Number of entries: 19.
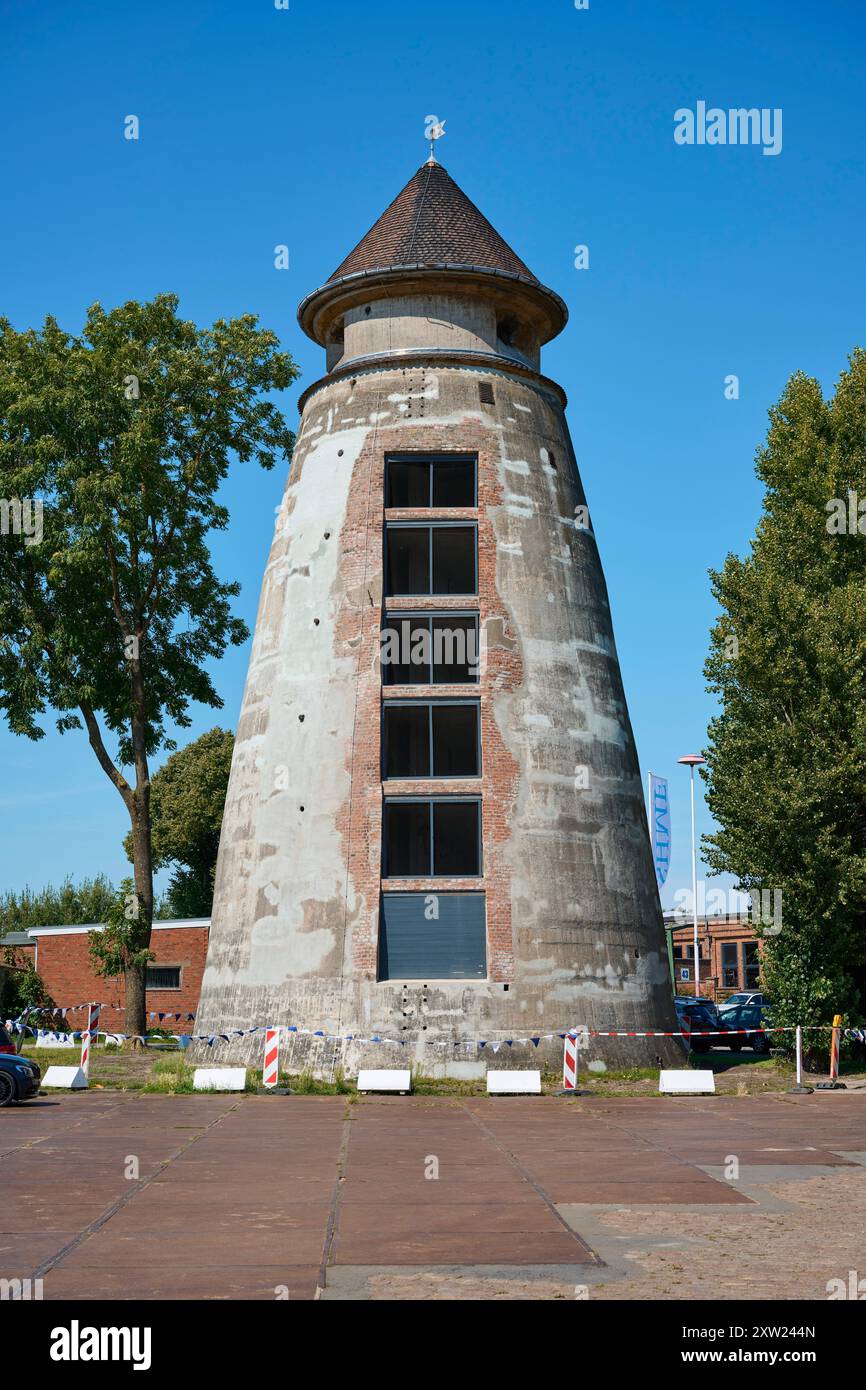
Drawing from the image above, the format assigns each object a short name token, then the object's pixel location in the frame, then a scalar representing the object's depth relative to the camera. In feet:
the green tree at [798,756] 101.86
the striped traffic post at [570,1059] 83.71
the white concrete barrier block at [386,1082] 84.48
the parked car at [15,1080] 79.25
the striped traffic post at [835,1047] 92.70
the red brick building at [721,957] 276.41
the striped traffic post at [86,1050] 94.74
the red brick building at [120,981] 173.17
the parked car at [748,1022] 141.79
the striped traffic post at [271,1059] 86.43
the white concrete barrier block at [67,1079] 91.81
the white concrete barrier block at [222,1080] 88.53
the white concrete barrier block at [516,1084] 82.84
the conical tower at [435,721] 93.71
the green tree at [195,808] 217.56
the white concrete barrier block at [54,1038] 112.27
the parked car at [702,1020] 143.95
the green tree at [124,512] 127.75
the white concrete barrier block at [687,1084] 87.04
